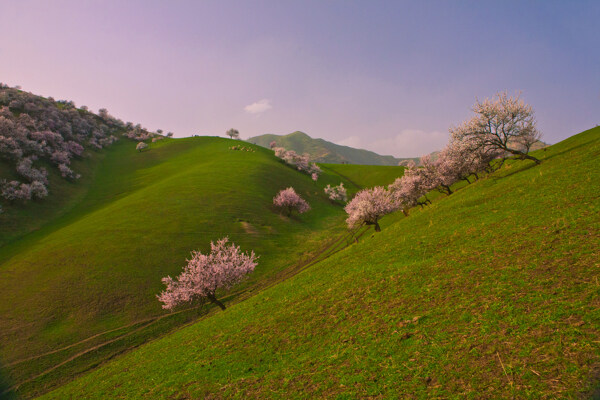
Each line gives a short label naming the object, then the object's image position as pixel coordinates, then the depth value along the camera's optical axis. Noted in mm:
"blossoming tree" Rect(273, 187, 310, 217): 74500
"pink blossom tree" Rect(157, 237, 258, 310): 33500
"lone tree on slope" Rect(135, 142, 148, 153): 136350
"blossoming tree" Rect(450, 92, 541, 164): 32031
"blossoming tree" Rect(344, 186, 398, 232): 44562
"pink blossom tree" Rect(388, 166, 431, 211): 49781
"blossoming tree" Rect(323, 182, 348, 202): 100562
